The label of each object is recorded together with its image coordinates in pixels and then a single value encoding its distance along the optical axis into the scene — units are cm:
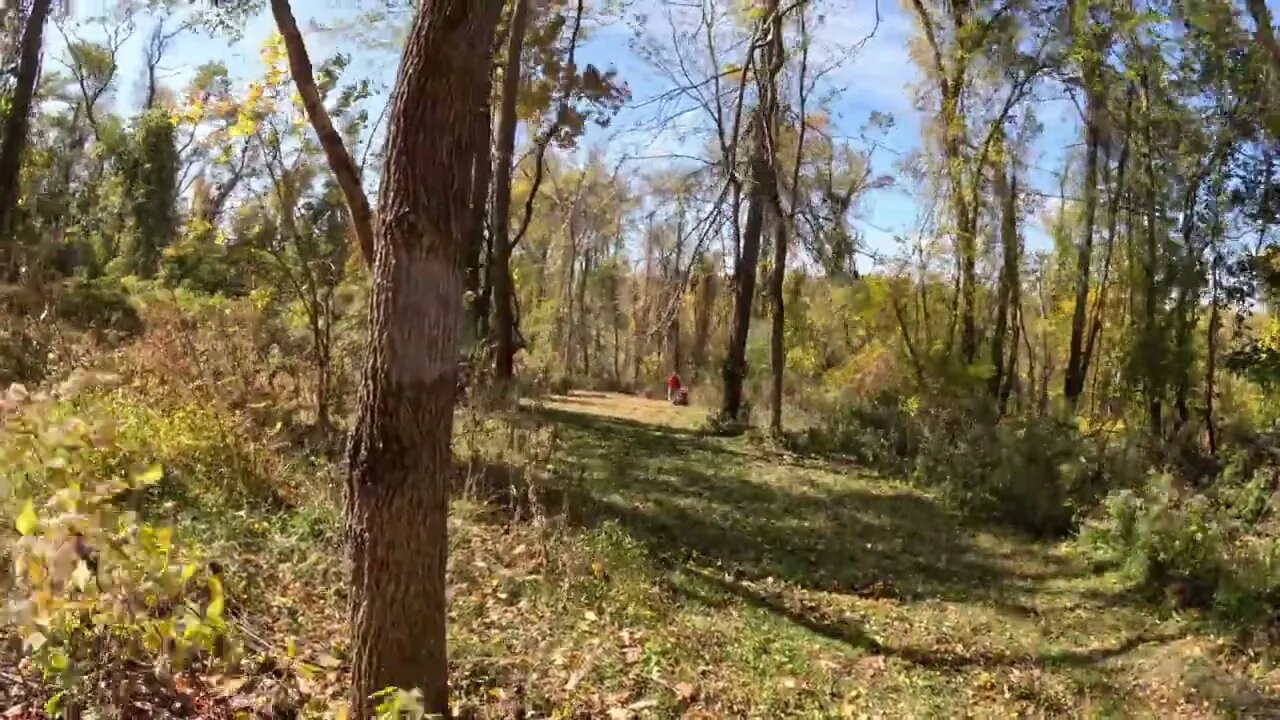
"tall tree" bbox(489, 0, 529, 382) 1314
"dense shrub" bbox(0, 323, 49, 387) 843
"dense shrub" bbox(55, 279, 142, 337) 1218
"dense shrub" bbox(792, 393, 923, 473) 1359
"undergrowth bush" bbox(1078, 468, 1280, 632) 690
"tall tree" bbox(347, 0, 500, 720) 326
